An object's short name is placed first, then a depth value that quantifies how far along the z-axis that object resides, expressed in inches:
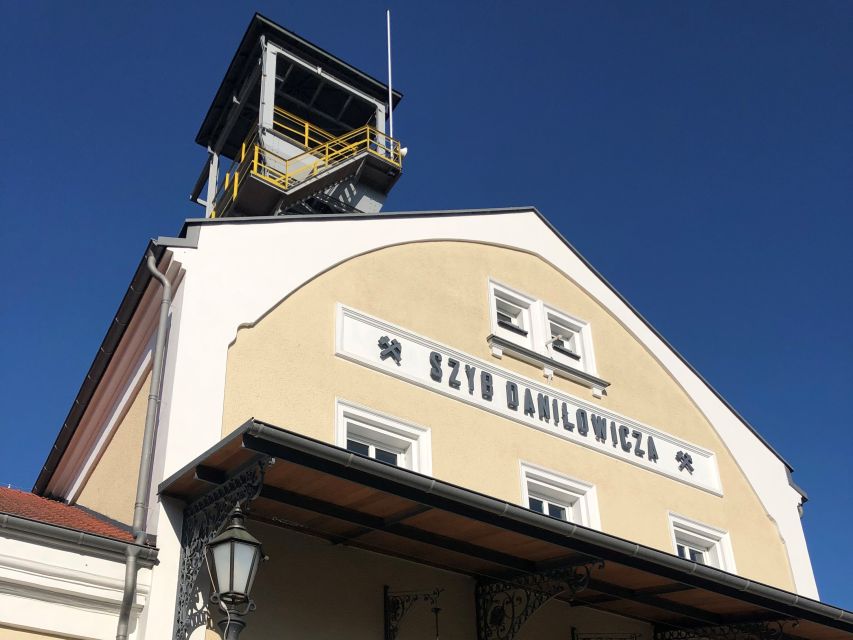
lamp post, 266.7
